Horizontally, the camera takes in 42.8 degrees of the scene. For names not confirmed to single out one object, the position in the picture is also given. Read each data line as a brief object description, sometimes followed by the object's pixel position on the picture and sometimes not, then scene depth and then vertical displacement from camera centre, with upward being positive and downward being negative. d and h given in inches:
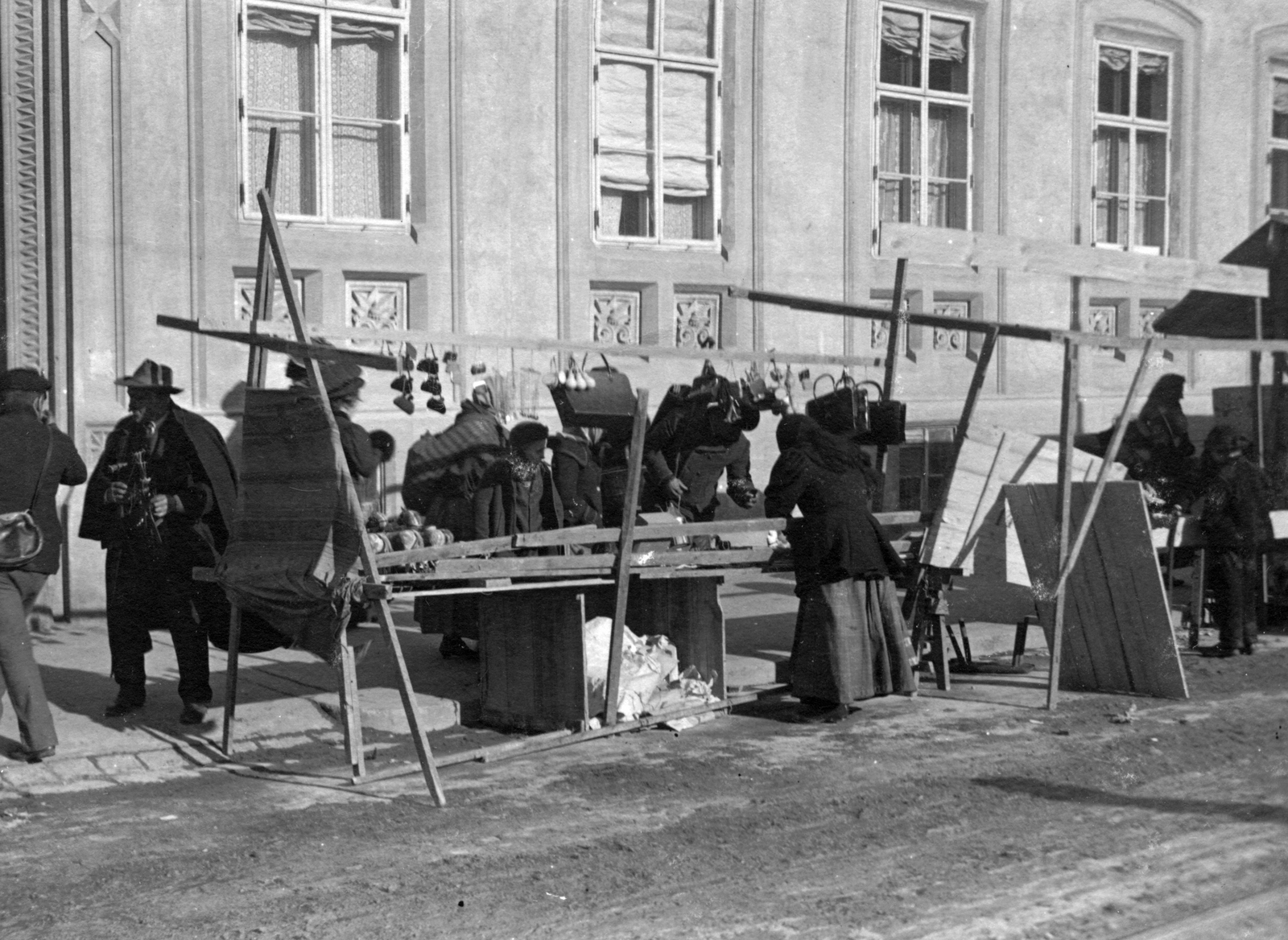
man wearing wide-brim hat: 314.5 -29.3
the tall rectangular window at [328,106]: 464.8 +79.3
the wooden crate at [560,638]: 310.7 -51.3
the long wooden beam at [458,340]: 271.3 +7.1
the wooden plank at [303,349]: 260.4 +4.6
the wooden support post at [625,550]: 300.8 -32.0
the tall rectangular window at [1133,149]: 648.4 +92.6
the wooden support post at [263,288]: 286.4 +16.4
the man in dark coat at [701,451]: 383.6 -18.1
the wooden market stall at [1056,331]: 339.6 +15.4
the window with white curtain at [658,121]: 528.1 +84.5
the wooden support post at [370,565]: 260.5 -30.1
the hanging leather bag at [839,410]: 339.9 -6.5
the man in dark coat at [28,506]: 286.2 -23.1
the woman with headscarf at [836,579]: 329.1 -40.3
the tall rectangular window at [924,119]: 592.1 +95.8
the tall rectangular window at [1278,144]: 701.3 +100.6
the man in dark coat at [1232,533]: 412.5 -38.7
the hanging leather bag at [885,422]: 351.3 -9.0
